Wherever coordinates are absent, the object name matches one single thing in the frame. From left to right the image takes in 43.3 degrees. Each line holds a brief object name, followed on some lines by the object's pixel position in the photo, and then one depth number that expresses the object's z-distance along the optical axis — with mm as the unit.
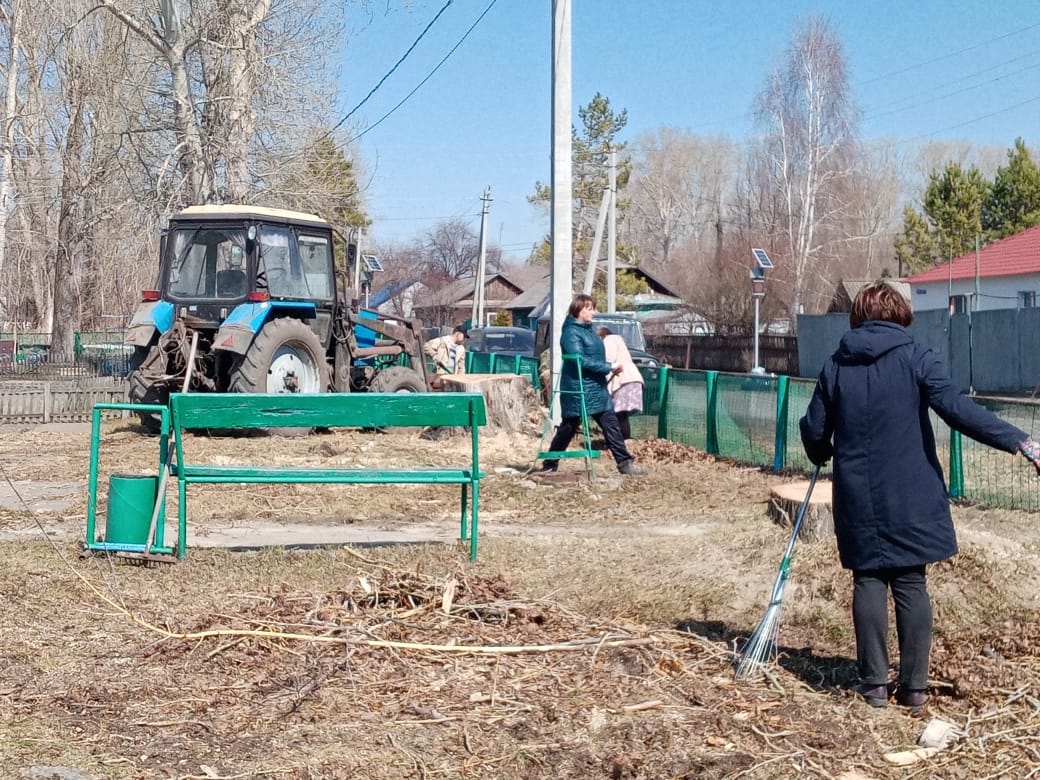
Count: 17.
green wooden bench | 7973
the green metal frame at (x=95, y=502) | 7746
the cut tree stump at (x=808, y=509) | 8047
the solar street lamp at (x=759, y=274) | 29828
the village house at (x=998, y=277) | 40750
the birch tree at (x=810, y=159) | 51500
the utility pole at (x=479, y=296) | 49200
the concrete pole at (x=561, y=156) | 15117
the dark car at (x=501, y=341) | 30062
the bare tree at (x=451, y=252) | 86938
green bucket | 7777
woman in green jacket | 11914
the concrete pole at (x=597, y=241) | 36656
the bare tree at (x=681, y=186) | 88312
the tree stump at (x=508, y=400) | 16094
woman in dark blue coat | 5043
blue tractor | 15375
